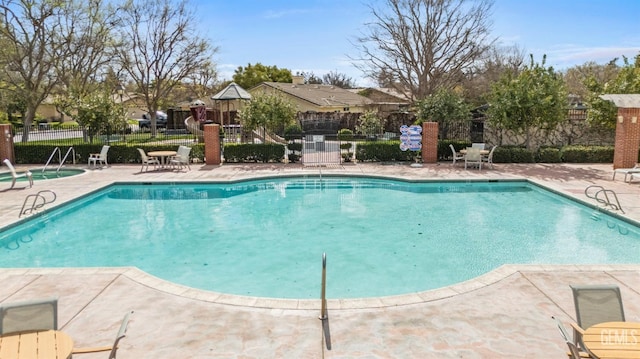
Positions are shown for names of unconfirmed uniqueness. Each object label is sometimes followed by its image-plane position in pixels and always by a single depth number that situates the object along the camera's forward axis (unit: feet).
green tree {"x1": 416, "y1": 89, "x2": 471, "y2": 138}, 65.00
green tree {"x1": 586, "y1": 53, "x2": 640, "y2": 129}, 63.93
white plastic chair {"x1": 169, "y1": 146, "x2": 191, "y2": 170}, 60.34
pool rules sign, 63.31
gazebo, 76.28
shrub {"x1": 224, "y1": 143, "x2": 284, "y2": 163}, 67.31
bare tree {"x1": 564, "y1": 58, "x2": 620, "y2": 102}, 138.57
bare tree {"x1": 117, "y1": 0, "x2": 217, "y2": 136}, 107.65
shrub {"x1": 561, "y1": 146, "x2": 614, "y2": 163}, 65.82
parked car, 138.35
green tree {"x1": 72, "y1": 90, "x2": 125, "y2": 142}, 64.90
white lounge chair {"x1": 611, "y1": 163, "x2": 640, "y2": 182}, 48.57
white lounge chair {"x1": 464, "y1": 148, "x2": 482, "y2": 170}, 59.62
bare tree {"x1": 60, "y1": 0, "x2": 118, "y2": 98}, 93.91
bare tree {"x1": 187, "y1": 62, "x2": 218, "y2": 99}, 123.90
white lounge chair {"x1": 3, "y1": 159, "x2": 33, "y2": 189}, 45.76
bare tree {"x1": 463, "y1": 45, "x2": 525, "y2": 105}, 106.93
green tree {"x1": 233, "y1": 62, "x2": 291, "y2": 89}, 186.91
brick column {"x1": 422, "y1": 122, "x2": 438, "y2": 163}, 65.31
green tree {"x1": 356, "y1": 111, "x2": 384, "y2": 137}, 93.71
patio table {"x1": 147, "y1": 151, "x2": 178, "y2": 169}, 59.88
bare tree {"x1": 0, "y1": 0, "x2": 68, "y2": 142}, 80.43
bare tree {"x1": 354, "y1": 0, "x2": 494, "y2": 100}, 93.61
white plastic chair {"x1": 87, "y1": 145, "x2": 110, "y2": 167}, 62.85
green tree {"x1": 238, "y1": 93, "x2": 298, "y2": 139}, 65.72
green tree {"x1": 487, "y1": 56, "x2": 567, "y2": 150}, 60.49
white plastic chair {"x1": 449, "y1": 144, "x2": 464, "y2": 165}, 63.41
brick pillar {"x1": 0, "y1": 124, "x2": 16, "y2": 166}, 64.49
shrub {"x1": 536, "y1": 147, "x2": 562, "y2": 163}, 66.23
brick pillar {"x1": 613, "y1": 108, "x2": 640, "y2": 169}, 57.98
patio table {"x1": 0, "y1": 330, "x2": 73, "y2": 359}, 11.32
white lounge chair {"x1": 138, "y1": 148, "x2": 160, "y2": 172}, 59.50
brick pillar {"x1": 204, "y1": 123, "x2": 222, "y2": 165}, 64.03
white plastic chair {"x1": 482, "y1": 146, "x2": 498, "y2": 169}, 61.00
